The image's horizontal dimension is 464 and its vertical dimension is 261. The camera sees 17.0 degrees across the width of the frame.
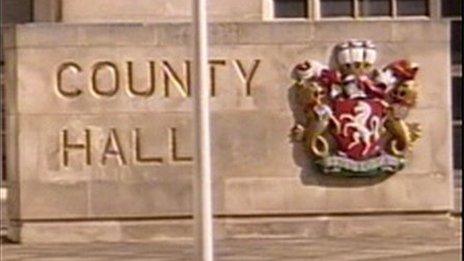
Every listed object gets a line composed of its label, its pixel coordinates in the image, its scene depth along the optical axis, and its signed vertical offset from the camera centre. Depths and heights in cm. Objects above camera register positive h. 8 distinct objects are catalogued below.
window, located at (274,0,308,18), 2502 +172
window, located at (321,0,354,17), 2511 +172
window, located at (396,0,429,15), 2525 +172
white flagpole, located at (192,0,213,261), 1423 -20
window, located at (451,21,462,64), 2600 +119
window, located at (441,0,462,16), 2578 +174
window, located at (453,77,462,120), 2556 +24
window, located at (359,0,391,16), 2527 +172
